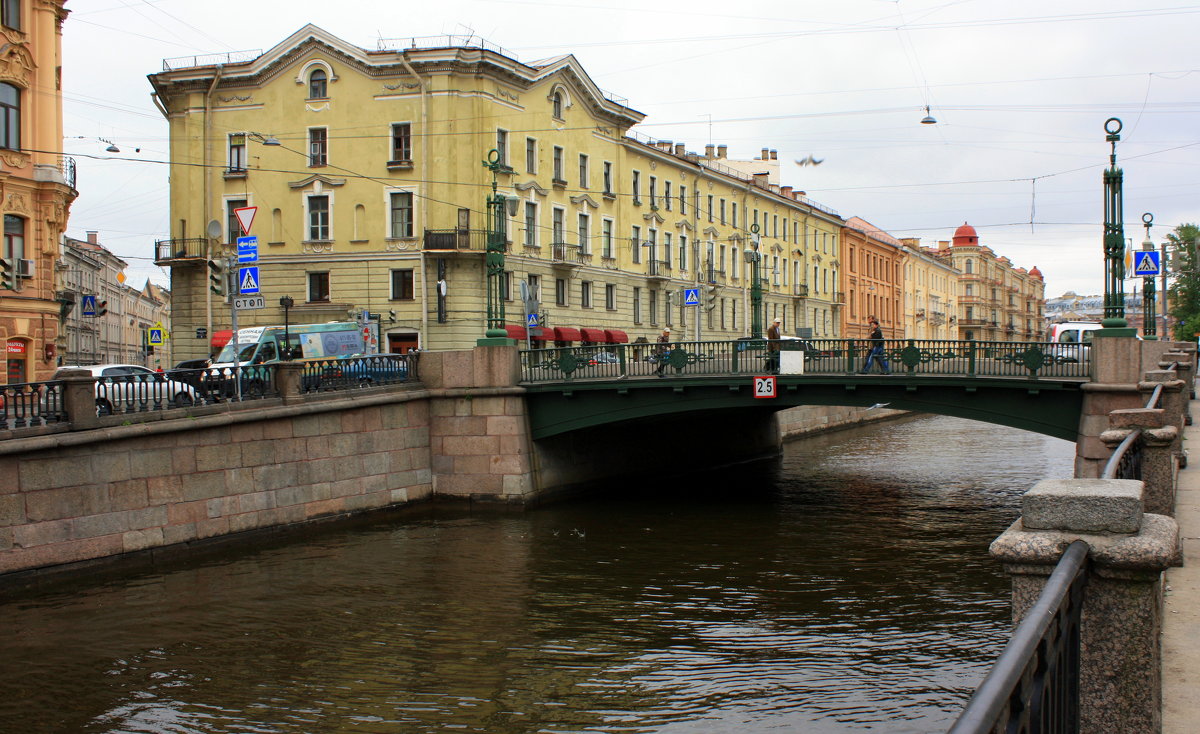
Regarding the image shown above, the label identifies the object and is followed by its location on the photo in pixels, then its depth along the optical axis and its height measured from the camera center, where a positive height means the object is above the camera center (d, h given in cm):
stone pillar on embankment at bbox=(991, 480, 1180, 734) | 400 -81
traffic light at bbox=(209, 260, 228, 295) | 2280 +173
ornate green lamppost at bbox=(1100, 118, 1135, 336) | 1806 +213
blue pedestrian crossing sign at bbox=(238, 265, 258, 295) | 1919 +149
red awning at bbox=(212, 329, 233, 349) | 3775 +90
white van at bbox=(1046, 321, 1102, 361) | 4316 +110
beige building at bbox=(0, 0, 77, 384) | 2838 +488
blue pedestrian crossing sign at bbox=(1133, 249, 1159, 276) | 2498 +216
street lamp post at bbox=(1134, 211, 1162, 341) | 2919 +149
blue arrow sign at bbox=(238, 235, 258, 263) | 1914 +202
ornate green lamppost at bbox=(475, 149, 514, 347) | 2405 +210
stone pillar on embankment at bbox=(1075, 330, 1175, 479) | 1981 -53
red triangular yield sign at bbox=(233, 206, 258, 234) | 1975 +266
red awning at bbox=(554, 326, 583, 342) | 4238 +109
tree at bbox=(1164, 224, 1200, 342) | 7731 +476
